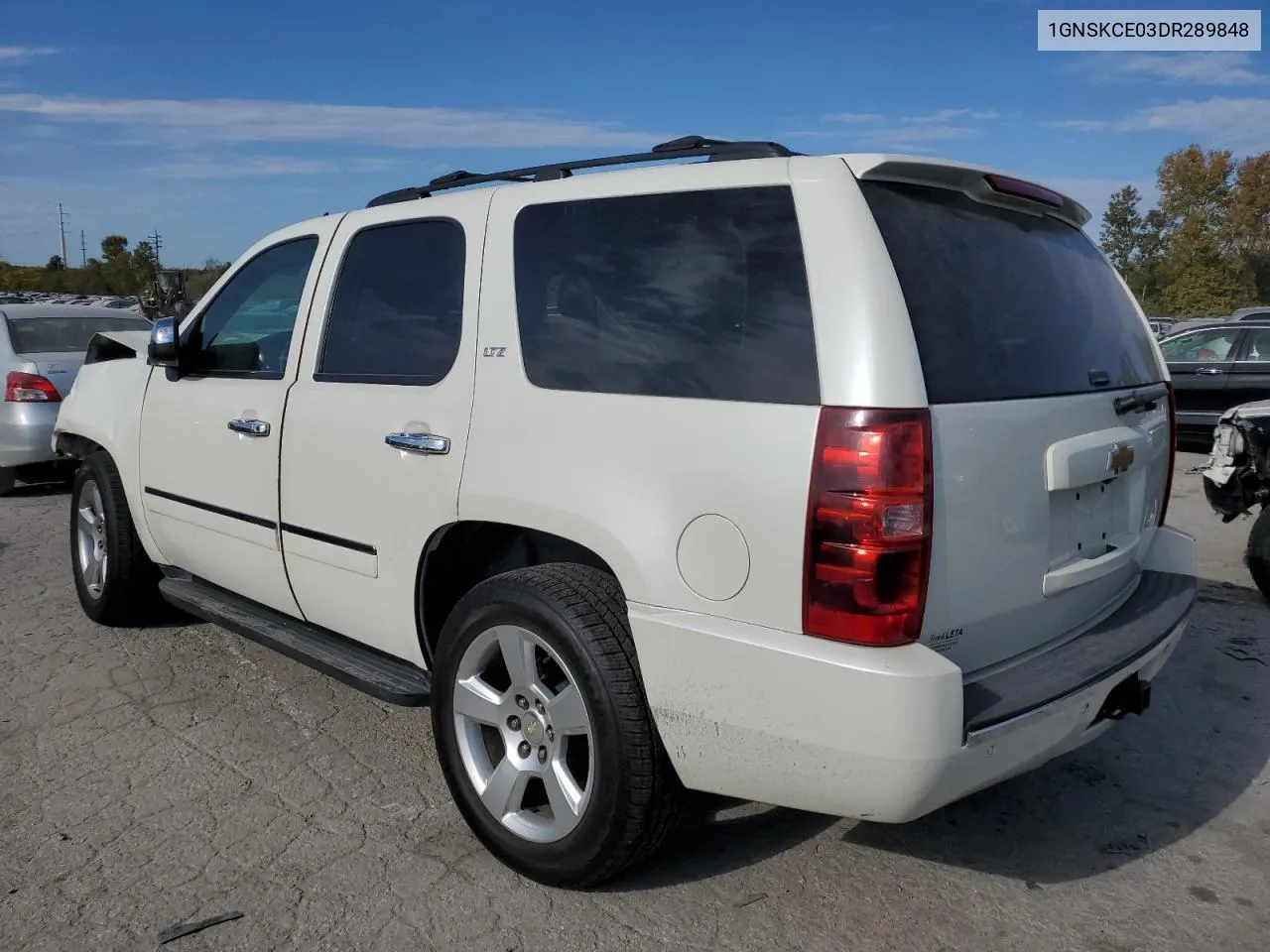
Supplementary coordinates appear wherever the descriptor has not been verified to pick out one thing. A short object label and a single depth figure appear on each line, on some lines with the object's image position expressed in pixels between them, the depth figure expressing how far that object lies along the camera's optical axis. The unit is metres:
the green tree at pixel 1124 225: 62.81
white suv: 2.31
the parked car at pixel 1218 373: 11.62
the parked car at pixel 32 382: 8.36
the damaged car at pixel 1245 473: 5.59
